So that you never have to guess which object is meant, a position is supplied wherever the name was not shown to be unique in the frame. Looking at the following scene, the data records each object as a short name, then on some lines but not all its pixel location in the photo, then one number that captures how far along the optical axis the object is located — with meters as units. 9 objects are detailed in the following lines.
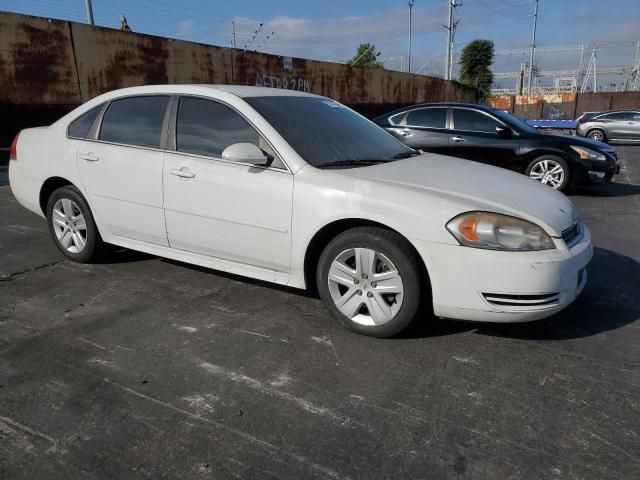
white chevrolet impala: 2.79
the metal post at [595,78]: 60.98
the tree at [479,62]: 46.78
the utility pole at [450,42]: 31.88
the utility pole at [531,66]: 44.69
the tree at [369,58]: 52.15
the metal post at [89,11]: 12.52
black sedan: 7.81
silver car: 19.48
